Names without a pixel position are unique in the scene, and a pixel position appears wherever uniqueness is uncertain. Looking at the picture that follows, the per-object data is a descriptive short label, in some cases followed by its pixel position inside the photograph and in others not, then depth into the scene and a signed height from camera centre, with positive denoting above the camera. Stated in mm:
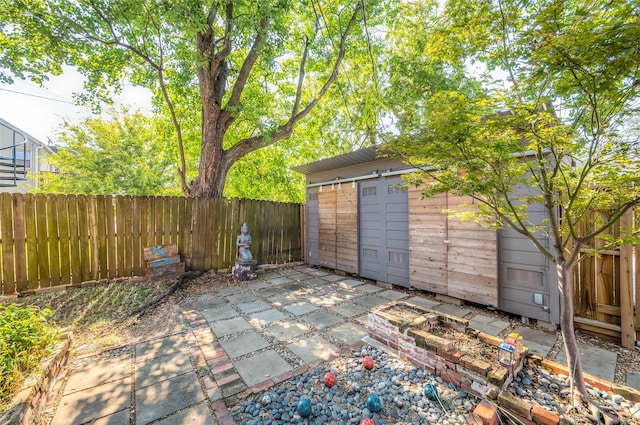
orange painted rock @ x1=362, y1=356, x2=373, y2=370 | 2215 -1369
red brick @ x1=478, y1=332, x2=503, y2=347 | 2150 -1172
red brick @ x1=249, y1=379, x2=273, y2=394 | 1975 -1413
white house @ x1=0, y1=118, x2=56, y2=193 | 13609 +3879
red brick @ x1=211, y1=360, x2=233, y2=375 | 2266 -1443
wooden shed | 3396 -613
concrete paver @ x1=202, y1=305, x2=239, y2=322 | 3488 -1476
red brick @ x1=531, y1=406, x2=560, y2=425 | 1435 -1238
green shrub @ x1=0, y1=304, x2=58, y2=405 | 1619 -992
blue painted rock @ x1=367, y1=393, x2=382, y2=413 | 1711 -1346
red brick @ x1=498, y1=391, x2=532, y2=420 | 1529 -1255
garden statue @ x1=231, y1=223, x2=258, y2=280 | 5574 -1103
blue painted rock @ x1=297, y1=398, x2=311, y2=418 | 1671 -1332
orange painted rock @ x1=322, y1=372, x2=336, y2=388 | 1979 -1354
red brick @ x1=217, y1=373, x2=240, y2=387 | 2092 -1434
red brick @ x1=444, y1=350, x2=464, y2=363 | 1960 -1177
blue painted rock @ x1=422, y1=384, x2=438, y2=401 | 1835 -1366
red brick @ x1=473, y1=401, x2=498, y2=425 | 1517 -1289
